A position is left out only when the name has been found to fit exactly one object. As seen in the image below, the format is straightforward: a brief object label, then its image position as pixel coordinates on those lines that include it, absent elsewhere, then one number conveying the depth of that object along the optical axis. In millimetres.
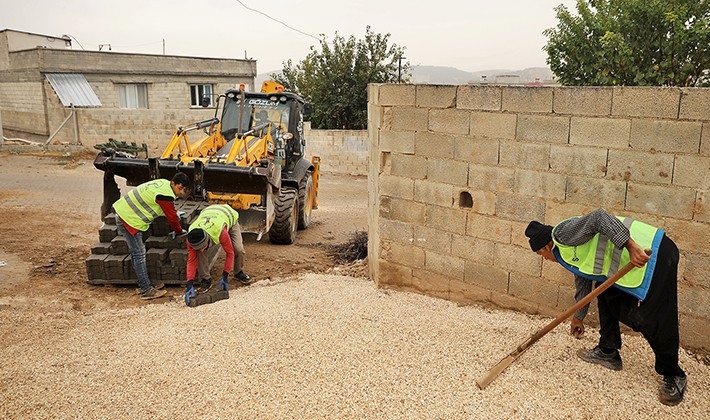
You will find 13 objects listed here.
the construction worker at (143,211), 6766
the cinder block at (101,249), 7477
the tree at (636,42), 12484
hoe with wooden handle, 3650
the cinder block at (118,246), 7363
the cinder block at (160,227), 7355
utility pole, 21497
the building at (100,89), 20594
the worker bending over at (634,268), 3664
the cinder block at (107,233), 7547
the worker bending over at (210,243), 6414
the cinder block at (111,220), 7707
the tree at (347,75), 22125
